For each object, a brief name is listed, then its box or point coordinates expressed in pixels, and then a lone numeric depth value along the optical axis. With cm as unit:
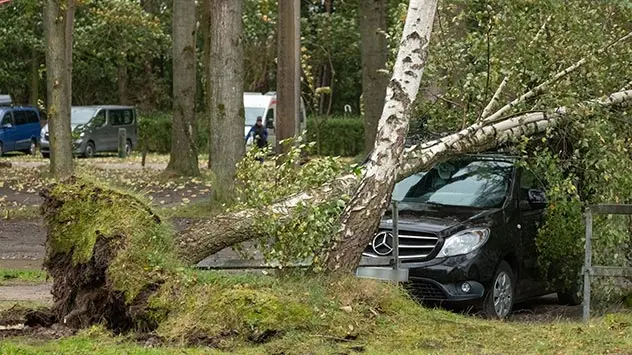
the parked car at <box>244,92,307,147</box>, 4534
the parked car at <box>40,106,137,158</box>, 4509
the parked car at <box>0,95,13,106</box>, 4760
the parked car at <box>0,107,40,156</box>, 4503
